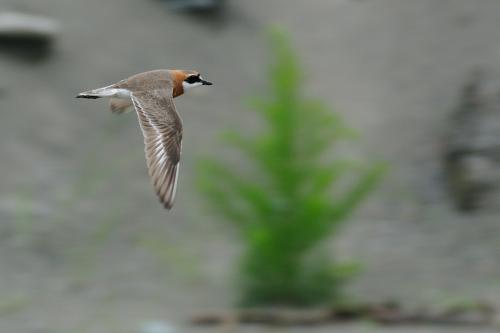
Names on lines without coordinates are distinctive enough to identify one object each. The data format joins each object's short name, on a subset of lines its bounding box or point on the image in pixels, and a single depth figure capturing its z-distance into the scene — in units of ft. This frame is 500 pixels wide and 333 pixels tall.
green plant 50.47
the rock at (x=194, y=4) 78.33
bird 27.07
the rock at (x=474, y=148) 65.51
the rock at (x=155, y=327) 50.80
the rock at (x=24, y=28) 71.67
